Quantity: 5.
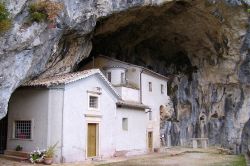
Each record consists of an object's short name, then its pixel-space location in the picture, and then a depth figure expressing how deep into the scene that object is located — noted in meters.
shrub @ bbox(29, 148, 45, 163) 14.33
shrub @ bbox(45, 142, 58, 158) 14.43
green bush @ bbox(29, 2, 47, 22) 14.58
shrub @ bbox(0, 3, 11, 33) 13.06
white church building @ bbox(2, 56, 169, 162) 15.28
